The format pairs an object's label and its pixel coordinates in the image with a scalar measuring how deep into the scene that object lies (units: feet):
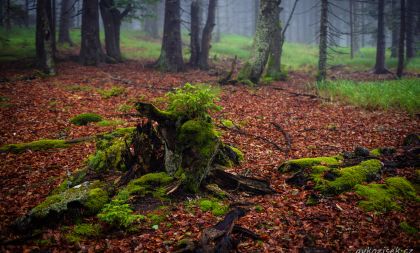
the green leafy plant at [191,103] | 20.66
